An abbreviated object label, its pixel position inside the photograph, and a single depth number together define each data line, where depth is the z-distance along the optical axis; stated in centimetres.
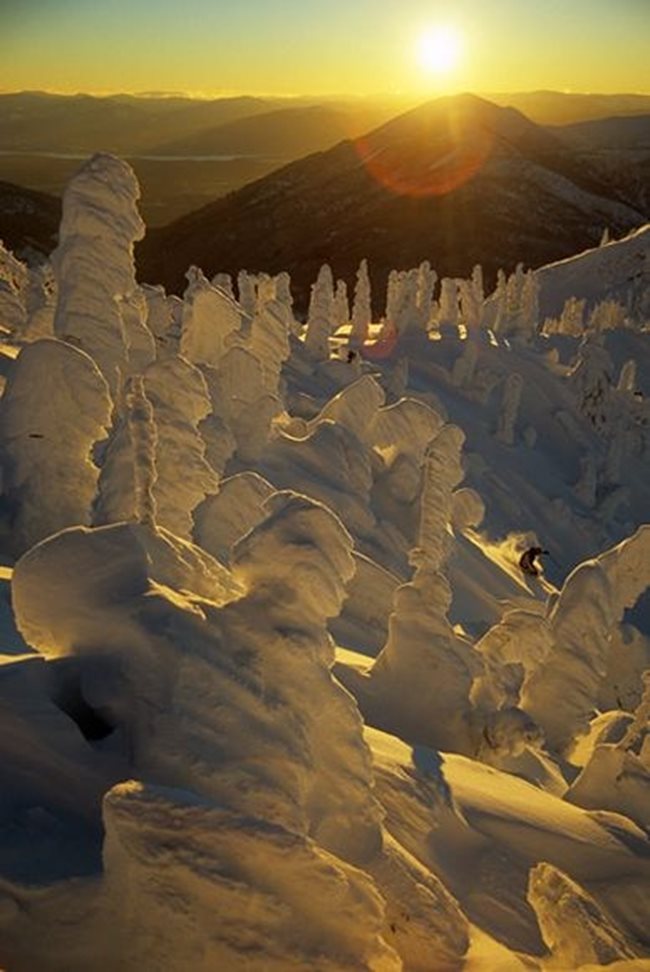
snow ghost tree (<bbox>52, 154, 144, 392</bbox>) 2452
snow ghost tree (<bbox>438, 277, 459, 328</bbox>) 7844
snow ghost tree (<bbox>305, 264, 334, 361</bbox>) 5984
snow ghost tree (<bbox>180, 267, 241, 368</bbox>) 3828
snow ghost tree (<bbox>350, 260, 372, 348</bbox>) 7112
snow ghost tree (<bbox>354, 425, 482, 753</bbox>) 1630
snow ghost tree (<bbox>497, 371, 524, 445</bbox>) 6272
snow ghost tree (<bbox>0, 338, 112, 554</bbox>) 1681
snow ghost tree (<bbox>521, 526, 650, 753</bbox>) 2020
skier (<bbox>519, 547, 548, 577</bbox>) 4094
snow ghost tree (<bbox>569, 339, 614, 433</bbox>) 7250
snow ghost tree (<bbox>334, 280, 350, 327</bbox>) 8075
